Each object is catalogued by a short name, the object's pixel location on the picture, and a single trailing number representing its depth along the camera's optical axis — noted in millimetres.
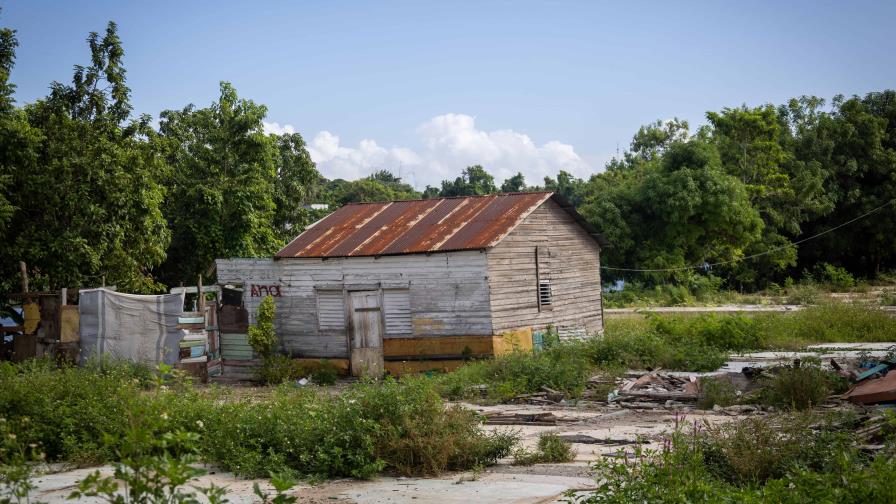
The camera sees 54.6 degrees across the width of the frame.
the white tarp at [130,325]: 18750
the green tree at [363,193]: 61781
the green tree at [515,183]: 65875
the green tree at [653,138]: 63406
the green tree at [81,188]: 19922
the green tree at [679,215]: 39250
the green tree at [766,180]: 44000
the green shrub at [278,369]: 21109
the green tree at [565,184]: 68750
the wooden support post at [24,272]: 18344
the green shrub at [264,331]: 21641
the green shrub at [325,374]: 20891
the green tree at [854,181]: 46219
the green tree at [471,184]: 65438
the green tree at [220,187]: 26266
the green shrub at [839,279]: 39906
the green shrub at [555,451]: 10398
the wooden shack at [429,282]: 20500
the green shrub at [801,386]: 13180
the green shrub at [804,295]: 34469
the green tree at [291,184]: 31328
